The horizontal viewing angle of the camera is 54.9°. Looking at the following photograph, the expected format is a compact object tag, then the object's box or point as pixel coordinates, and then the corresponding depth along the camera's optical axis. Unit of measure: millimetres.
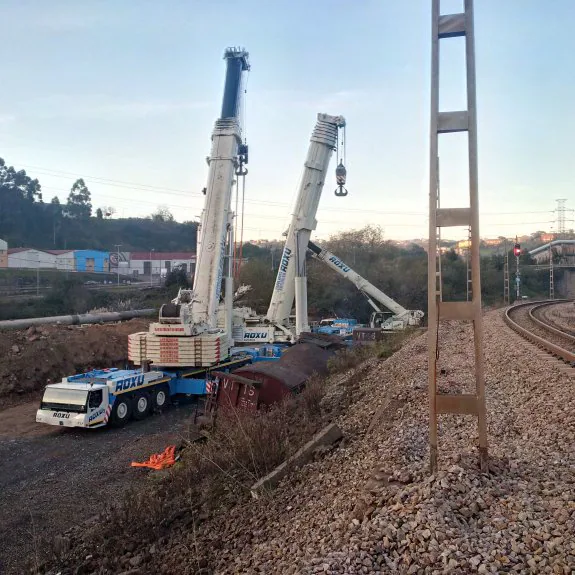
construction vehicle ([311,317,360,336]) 23578
